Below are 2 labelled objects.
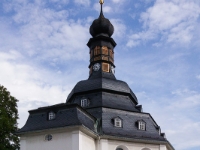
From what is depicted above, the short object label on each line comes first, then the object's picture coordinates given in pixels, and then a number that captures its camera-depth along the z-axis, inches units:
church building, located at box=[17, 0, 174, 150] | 1199.9
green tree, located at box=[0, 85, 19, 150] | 1401.1
